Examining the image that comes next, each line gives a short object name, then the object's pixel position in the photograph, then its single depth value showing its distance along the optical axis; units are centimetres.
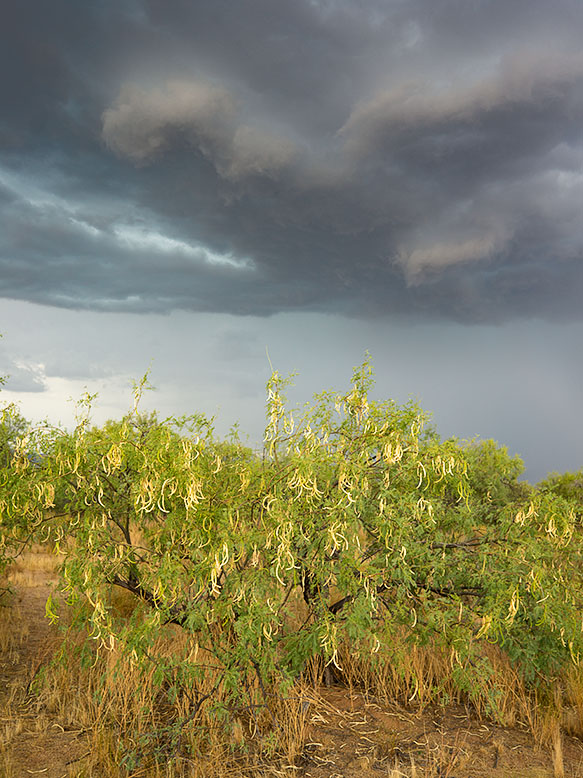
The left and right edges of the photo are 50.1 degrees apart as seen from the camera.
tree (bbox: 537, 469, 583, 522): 1507
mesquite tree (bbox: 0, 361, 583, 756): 441
